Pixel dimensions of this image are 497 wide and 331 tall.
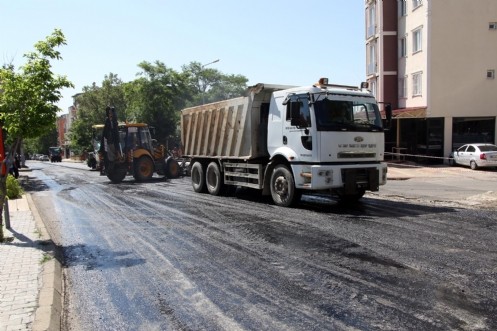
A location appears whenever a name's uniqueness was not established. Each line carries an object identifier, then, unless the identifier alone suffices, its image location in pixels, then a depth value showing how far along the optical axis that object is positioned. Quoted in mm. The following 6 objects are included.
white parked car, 25828
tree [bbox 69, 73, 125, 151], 57219
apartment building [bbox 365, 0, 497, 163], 30984
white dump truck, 11430
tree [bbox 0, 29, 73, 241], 8281
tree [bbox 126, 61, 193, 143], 46188
